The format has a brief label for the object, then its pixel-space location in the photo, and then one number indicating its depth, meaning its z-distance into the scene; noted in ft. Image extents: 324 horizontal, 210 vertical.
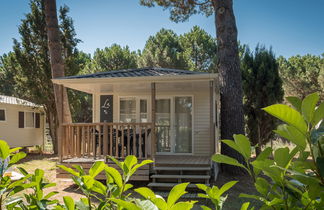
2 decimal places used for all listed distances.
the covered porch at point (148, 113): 24.48
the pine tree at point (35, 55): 45.21
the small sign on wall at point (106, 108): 31.81
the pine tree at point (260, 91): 35.99
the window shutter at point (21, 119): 50.26
